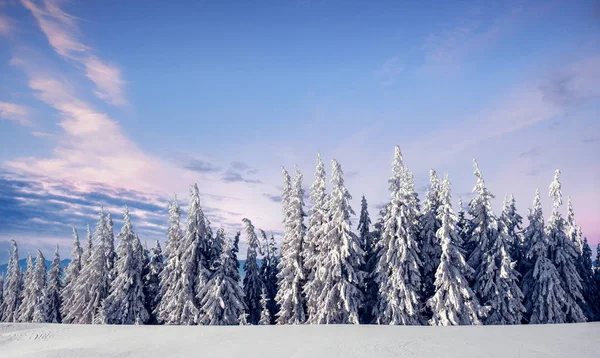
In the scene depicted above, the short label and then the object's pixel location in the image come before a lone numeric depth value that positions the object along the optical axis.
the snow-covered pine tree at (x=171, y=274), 34.78
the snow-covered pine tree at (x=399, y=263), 29.84
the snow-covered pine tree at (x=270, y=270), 43.19
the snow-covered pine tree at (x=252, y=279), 40.66
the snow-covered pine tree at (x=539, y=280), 32.56
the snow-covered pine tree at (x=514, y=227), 37.84
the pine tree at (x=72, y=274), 46.04
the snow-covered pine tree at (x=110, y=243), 43.53
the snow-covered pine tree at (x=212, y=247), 37.78
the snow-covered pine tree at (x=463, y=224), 37.29
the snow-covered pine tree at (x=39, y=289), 49.75
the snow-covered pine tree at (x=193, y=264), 34.44
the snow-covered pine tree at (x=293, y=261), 33.59
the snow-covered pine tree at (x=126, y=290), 37.88
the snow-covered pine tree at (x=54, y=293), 51.66
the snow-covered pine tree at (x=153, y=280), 41.88
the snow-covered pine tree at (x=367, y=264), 33.69
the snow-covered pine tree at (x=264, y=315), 37.00
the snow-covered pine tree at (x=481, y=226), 32.47
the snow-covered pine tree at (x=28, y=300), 50.41
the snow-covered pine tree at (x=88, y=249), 46.96
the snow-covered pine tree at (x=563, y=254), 33.29
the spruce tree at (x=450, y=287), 29.17
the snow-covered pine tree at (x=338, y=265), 30.28
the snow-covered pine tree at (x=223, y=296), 33.53
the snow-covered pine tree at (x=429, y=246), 32.44
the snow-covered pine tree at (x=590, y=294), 38.22
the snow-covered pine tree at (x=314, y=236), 32.19
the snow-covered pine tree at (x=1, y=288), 72.50
